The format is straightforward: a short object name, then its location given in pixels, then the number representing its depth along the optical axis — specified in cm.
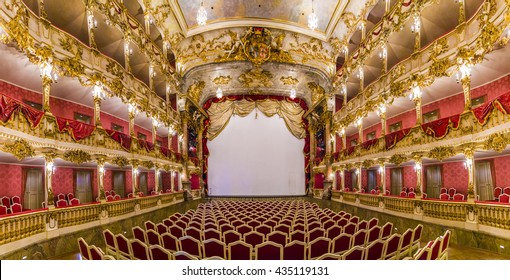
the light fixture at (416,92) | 1145
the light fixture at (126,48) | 1252
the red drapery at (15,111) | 637
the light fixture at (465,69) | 902
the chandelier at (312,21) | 1036
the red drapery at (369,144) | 1473
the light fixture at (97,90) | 1085
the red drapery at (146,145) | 1434
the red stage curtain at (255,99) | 2348
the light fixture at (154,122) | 1612
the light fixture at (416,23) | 1117
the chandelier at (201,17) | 939
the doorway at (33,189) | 1152
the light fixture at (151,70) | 1517
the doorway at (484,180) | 1181
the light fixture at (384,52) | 1322
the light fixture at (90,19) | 1015
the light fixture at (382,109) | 1385
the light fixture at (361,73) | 1616
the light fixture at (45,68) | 834
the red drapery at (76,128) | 887
